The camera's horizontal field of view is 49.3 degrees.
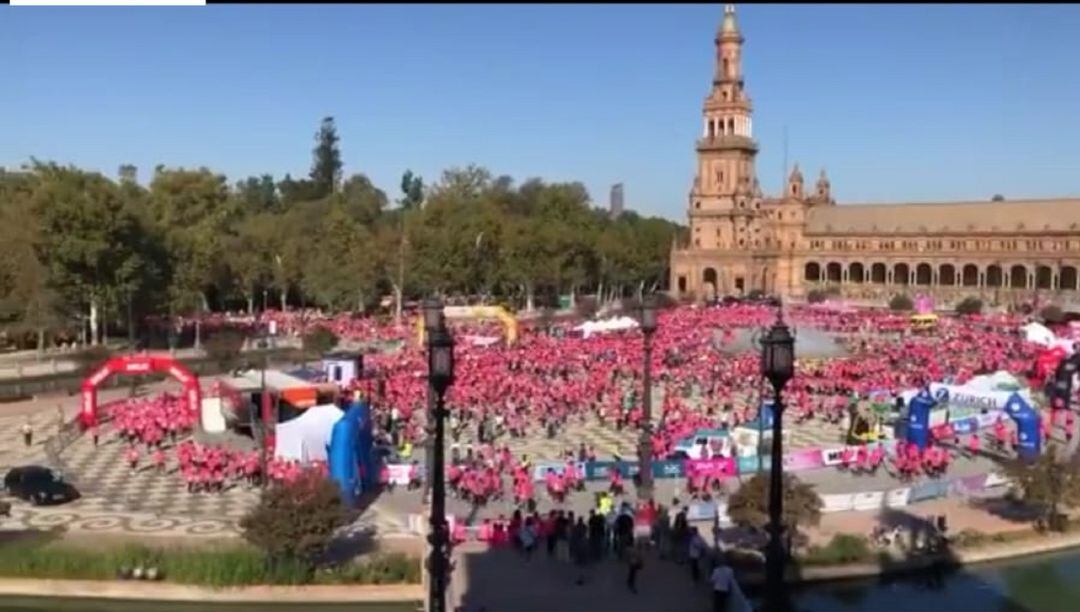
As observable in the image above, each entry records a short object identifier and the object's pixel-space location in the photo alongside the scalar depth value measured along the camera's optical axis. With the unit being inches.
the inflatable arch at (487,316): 2091.5
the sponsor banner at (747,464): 1075.3
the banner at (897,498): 973.2
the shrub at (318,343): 1968.5
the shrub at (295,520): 733.3
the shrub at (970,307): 3078.2
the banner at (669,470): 1041.5
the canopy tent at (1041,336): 1960.6
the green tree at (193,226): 2422.5
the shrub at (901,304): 3248.0
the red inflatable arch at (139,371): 1295.5
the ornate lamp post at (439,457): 478.9
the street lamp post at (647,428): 883.4
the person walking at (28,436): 1219.9
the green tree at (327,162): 5231.3
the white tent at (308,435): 1017.5
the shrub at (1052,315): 2778.1
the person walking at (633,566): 701.9
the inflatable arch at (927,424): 1177.4
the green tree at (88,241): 2062.0
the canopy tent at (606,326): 2281.1
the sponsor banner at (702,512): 889.5
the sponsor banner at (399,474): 1013.8
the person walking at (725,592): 653.3
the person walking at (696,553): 720.3
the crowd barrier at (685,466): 1015.0
